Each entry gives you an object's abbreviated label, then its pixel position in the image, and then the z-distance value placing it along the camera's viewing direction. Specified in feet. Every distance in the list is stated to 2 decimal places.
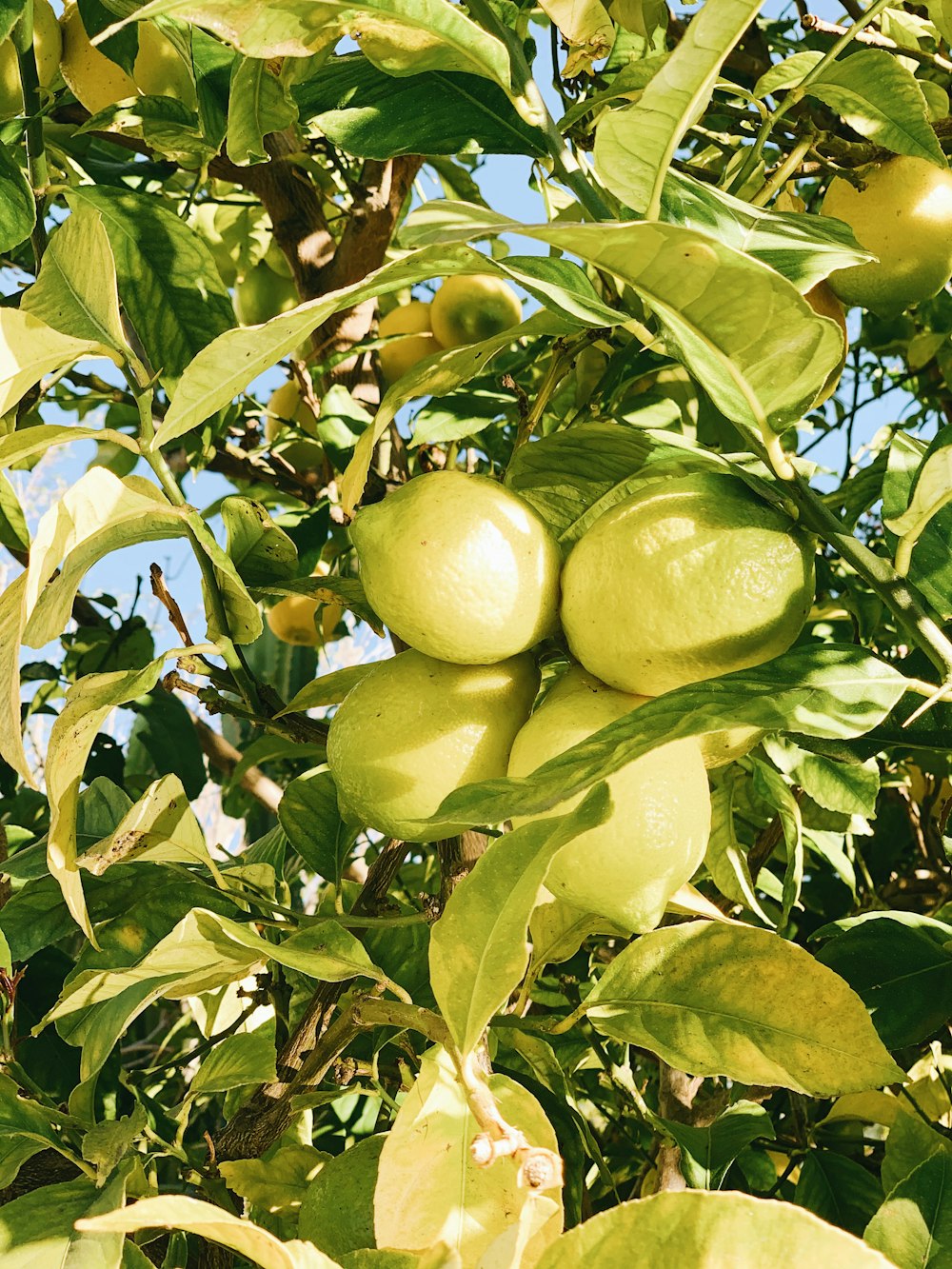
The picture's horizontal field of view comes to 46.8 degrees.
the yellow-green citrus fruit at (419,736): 1.74
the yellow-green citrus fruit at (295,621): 4.50
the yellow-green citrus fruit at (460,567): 1.64
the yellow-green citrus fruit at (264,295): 4.41
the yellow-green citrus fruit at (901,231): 2.60
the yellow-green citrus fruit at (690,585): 1.56
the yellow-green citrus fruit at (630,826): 1.56
